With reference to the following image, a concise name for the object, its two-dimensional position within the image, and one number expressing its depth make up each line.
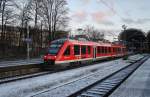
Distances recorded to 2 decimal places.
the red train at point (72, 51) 11.10
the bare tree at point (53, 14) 27.16
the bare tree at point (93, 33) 54.62
